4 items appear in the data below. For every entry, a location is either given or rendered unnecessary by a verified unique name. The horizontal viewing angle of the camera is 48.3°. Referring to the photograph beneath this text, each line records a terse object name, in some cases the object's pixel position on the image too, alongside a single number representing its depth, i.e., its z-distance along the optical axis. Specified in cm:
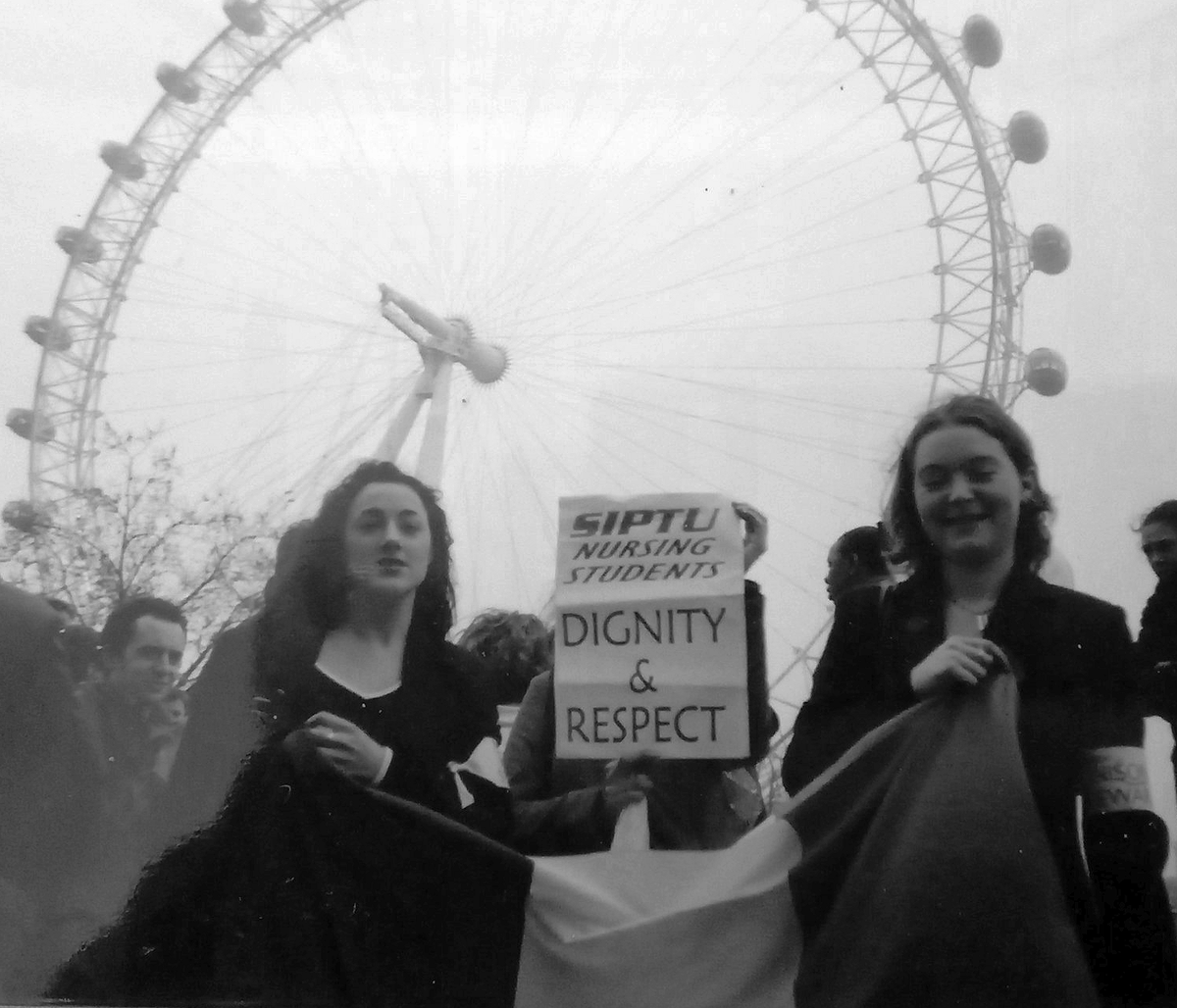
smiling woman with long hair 288
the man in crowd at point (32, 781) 342
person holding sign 310
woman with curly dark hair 318
